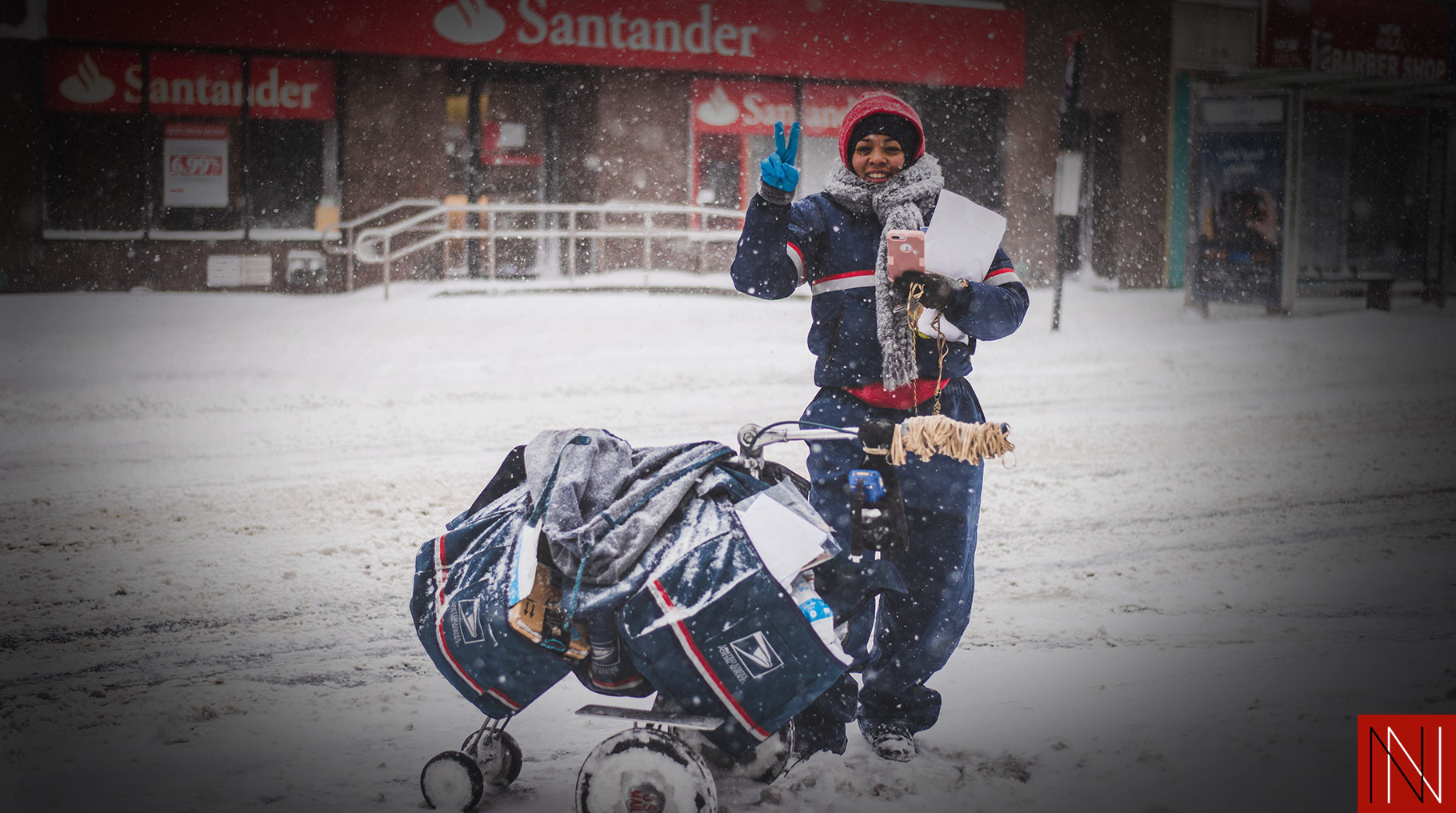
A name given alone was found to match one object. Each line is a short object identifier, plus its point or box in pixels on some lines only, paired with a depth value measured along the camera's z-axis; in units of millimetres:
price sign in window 14844
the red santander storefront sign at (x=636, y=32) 14469
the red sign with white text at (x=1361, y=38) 18172
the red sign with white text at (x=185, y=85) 14289
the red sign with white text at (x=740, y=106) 17062
